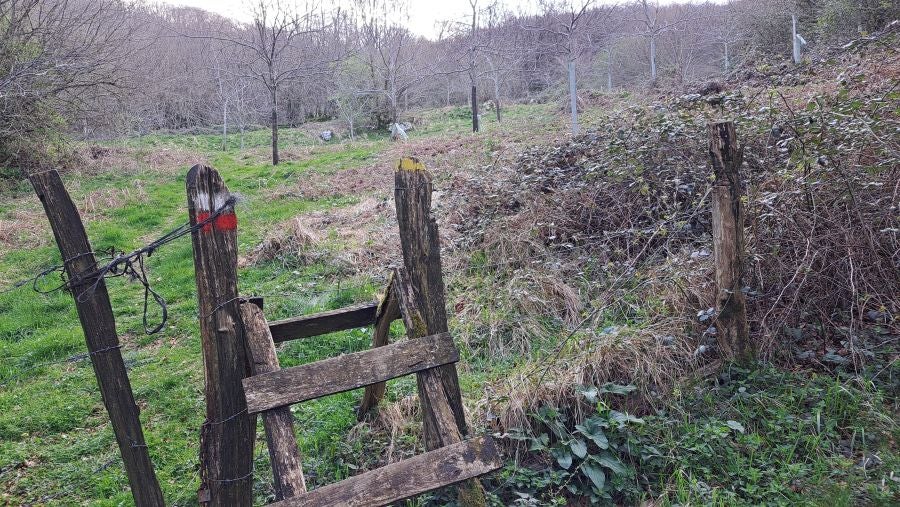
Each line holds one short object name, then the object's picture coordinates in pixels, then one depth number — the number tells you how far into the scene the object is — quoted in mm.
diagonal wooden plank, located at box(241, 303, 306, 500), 2432
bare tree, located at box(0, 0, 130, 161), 14103
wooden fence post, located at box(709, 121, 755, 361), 3908
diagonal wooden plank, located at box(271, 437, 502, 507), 2371
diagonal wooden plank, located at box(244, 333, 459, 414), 2529
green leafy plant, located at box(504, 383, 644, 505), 3279
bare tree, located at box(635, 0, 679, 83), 22856
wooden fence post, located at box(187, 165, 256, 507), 2498
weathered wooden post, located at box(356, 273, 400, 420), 3539
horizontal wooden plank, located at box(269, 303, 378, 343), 3559
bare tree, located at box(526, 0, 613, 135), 12656
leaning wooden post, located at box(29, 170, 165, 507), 2523
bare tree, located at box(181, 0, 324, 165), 19558
